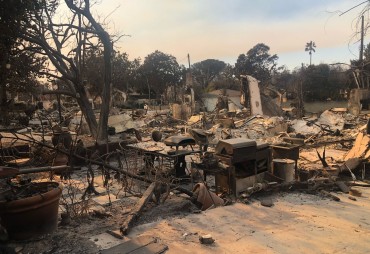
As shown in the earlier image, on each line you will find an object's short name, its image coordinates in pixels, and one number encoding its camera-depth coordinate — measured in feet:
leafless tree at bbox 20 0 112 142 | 38.47
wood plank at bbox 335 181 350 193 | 22.89
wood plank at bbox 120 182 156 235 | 13.46
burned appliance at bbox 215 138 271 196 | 22.25
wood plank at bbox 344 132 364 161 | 32.86
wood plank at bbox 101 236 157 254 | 11.66
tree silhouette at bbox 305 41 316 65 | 192.75
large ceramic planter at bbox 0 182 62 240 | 12.49
